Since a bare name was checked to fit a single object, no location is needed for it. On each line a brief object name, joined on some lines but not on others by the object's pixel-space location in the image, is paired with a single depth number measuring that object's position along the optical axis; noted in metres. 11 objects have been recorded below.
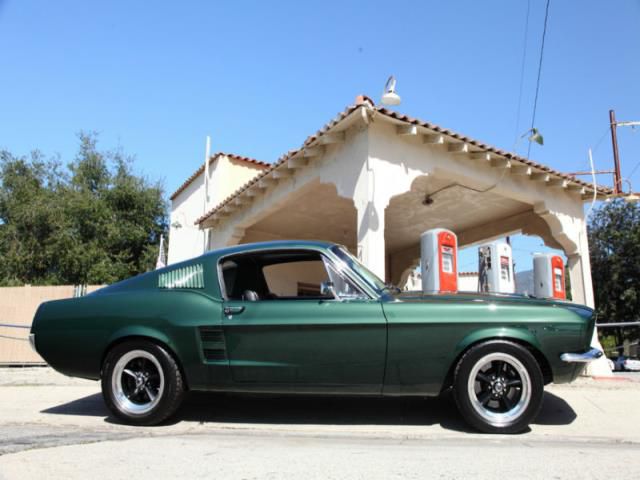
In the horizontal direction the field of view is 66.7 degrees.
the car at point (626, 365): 20.75
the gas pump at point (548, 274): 8.66
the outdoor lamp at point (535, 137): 8.80
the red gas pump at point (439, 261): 7.03
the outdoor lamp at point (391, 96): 7.18
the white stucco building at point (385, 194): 7.33
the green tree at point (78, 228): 20.88
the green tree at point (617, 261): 25.20
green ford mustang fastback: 3.45
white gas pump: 7.95
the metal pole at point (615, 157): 10.69
